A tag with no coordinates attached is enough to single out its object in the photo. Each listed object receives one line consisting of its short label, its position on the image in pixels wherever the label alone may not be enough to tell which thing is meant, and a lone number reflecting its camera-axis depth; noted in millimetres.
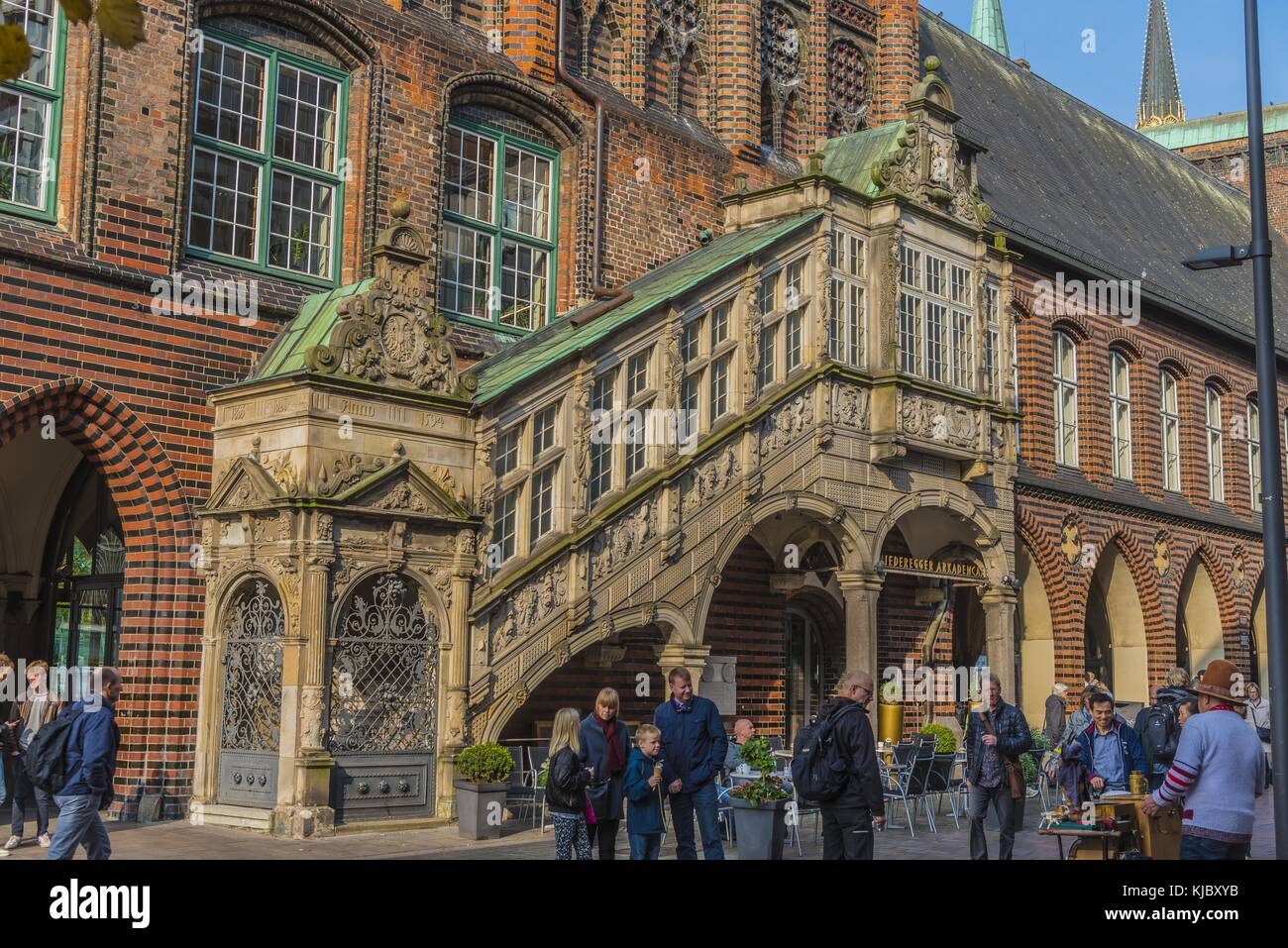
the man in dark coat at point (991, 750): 12281
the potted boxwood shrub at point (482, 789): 13797
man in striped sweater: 8172
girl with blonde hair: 10047
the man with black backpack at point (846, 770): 9805
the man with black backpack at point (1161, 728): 14734
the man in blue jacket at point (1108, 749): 12172
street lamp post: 11367
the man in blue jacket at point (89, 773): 9930
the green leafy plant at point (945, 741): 19188
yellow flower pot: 22734
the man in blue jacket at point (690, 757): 11312
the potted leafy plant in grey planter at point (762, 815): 12359
